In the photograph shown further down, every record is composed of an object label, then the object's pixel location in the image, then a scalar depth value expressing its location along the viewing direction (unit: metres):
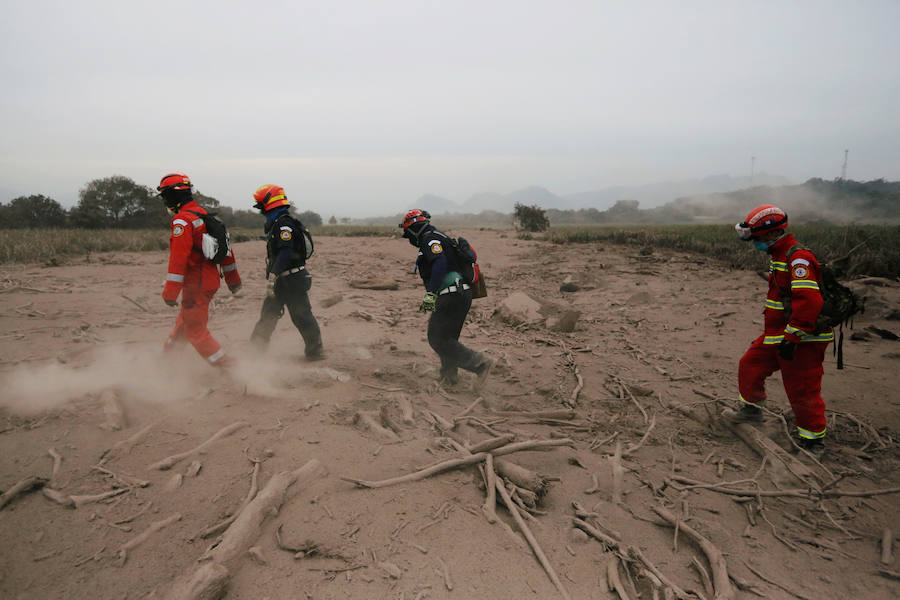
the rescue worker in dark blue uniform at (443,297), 5.05
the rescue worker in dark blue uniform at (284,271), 5.46
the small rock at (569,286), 12.07
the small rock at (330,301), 9.33
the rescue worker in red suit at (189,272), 4.56
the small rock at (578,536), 2.78
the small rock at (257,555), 2.44
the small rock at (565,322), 8.30
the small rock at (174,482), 3.14
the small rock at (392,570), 2.37
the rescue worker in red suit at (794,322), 3.83
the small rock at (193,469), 3.27
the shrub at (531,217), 31.81
